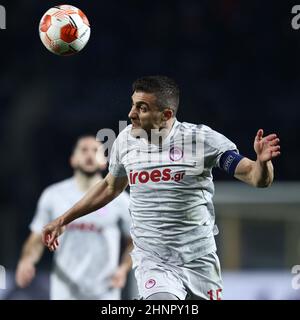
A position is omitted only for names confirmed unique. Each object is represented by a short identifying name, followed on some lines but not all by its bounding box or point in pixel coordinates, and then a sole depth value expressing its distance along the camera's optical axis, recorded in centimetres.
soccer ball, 1159
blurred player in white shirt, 1680
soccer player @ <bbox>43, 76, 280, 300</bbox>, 1010
